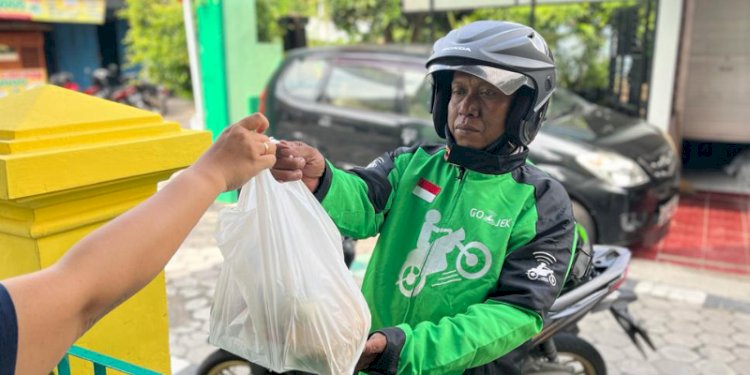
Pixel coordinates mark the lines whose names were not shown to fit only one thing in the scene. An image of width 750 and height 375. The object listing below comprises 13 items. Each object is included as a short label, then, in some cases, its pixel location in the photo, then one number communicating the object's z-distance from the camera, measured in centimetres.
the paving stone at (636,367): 337
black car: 469
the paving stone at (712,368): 335
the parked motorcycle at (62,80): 1430
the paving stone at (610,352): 352
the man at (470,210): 143
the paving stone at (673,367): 337
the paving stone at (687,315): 399
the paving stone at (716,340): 367
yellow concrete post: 133
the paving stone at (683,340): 367
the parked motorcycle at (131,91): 1427
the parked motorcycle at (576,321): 208
